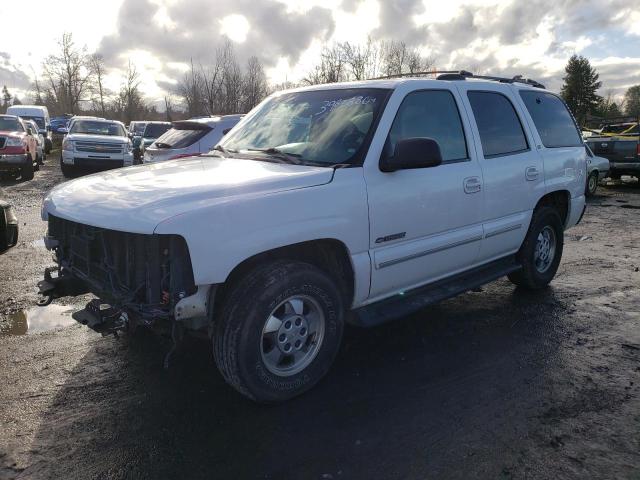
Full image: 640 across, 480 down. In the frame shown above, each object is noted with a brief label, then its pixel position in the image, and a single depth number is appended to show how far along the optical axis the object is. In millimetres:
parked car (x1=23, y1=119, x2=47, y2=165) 18000
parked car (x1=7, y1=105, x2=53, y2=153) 27812
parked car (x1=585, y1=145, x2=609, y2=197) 13851
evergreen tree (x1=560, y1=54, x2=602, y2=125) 61531
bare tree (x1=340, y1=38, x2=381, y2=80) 39750
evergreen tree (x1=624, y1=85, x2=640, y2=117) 72800
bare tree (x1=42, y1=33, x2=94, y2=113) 54719
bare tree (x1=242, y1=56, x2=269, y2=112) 37500
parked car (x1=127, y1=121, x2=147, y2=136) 28320
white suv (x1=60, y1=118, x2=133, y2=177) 15719
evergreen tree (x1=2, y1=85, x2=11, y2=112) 92888
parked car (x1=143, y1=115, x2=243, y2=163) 8787
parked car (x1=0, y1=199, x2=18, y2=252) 6535
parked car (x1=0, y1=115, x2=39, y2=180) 14727
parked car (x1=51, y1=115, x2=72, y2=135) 37238
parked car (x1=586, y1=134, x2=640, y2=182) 15844
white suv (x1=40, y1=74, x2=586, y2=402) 2828
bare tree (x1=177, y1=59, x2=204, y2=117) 40156
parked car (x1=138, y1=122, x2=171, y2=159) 23050
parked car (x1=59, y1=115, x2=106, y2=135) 17597
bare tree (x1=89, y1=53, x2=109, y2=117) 58812
